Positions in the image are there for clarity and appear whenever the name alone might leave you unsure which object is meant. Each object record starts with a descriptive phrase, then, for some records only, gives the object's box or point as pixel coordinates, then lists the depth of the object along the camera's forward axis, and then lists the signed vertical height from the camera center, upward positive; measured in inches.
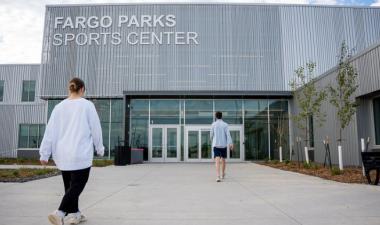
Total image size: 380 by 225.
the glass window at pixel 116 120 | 949.2 +65.6
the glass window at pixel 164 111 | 938.1 +87.8
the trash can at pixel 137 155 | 784.6 -19.6
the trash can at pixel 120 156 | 698.1 -17.5
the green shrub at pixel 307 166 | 585.6 -30.7
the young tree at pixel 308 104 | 607.1 +68.6
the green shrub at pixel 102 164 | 678.4 -32.4
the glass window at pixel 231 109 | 938.7 +92.4
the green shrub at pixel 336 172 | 449.6 -30.9
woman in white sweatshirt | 159.8 +1.6
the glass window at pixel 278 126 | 918.4 +49.5
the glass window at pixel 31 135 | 1003.9 +30.9
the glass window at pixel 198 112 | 938.7 +85.3
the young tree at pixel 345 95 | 492.1 +66.3
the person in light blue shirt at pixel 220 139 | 389.8 +7.6
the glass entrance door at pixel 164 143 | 922.1 +8.3
